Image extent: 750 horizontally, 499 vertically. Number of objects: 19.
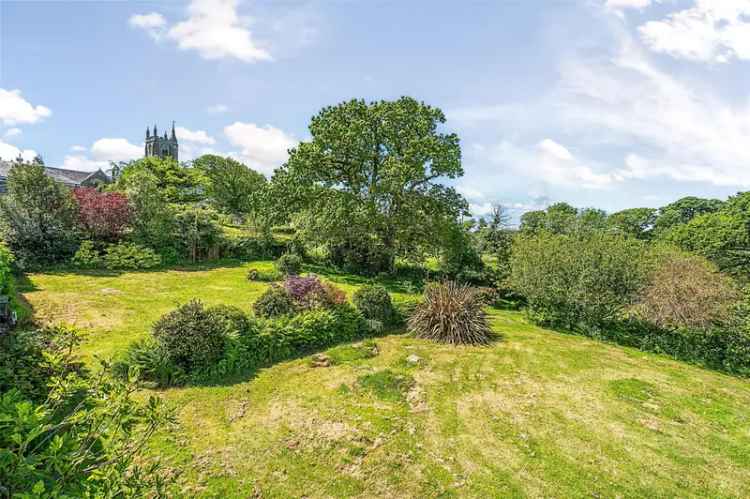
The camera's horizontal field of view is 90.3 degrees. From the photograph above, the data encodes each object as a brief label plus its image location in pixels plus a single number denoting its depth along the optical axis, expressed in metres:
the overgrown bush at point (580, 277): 14.69
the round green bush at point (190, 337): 8.45
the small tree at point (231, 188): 37.44
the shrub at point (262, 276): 18.55
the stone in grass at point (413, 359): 10.37
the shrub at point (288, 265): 19.69
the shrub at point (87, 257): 17.34
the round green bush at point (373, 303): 12.88
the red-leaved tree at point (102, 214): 18.84
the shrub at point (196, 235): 21.08
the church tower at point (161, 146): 96.94
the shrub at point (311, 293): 11.84
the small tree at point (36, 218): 16.17
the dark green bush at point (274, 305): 11.26
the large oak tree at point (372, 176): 20.52
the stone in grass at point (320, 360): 9.96
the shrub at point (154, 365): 8.07
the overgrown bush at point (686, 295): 13.20
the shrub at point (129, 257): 18.02
